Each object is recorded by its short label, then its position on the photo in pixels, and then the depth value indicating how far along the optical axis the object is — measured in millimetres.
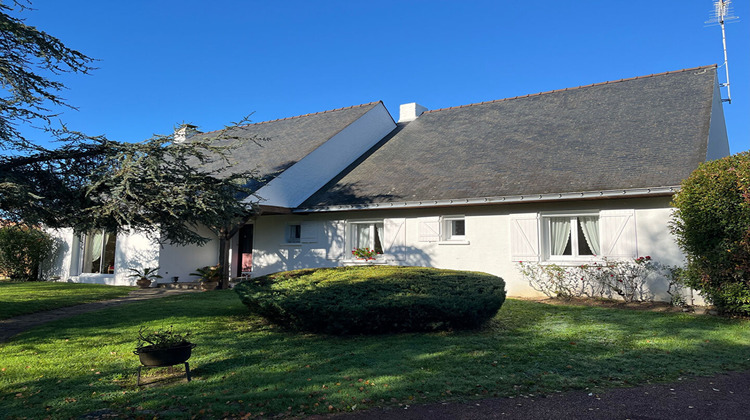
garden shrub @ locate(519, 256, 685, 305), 9961
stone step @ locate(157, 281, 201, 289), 14398
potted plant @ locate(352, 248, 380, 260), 13391
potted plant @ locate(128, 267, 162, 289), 14305
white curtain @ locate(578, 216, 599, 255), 10875
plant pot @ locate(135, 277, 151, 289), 14289
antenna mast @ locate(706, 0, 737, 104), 15252
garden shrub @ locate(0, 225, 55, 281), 16984
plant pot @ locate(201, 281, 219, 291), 14141
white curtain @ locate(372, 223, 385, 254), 13805
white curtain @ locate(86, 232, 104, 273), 16469
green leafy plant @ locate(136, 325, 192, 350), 5121
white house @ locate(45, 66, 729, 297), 10617
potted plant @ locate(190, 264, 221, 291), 14141
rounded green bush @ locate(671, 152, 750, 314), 7895
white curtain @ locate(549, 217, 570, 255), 11258
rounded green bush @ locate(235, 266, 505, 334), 6891
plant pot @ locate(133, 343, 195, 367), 4996
